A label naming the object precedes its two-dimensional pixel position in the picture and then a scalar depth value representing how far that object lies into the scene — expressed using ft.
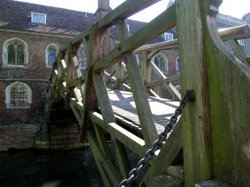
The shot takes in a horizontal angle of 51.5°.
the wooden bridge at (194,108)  4.80
